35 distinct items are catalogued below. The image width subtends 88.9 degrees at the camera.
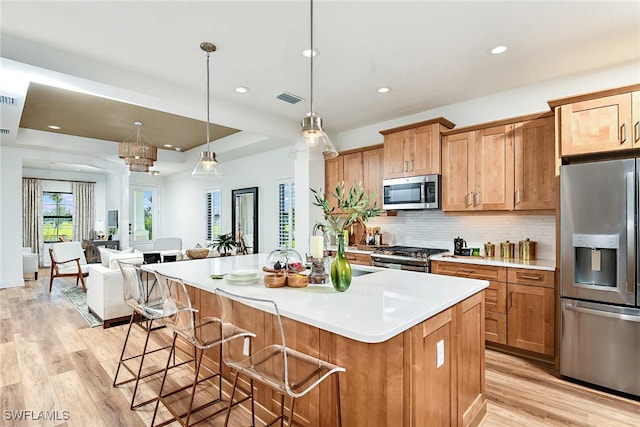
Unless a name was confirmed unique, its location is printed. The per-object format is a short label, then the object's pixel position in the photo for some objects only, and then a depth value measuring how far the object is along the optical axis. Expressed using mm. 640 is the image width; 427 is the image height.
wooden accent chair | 5884
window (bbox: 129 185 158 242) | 9766
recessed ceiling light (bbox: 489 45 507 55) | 2764
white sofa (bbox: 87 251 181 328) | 4004
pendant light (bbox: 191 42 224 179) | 3105
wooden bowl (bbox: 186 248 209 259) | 4609
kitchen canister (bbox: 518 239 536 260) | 3494
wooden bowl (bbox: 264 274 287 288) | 2182
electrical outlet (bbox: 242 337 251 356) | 2236
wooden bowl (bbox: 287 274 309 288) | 2156
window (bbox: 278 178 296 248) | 6199
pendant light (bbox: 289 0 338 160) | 2268
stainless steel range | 3758
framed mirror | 6883
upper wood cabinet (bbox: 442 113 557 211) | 3314
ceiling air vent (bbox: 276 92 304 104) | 3829
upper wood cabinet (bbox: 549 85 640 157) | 2625
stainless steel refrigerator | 2475
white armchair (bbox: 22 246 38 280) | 7160
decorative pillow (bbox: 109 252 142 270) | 4191
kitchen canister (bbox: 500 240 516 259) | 3646
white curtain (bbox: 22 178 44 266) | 8836
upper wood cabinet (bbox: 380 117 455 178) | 4016
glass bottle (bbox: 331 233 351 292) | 1985
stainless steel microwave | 4023
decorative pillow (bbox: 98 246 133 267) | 4712
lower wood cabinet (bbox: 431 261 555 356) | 2998
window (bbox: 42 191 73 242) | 9344
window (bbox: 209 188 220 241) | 8086
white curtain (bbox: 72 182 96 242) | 9719
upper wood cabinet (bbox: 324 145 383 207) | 4746
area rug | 4211
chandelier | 5062
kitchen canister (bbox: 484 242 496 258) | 3828
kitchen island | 1490
